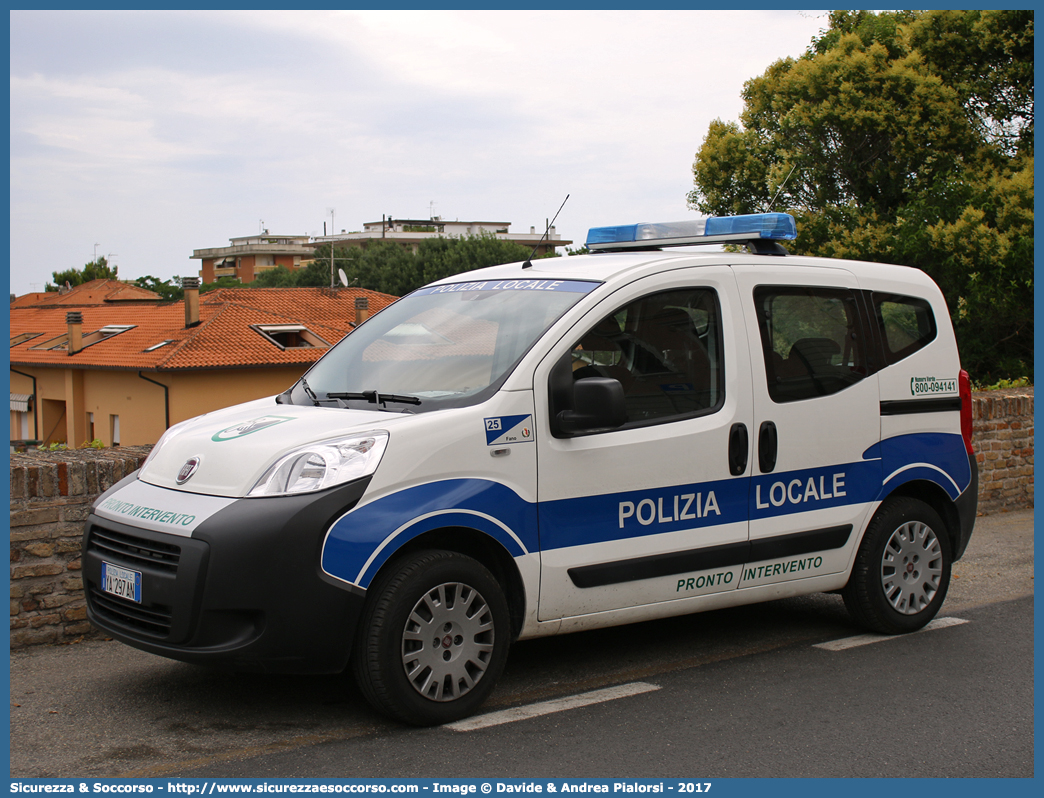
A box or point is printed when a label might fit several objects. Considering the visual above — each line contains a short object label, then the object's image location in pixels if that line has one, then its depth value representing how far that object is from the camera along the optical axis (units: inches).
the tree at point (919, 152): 796.6
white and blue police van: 163.3
